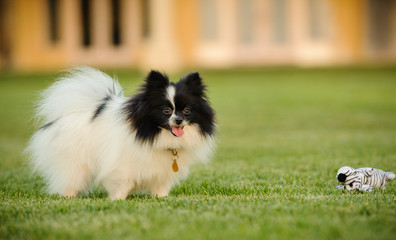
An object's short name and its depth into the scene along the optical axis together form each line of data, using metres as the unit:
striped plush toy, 9.63
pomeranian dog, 8.80
